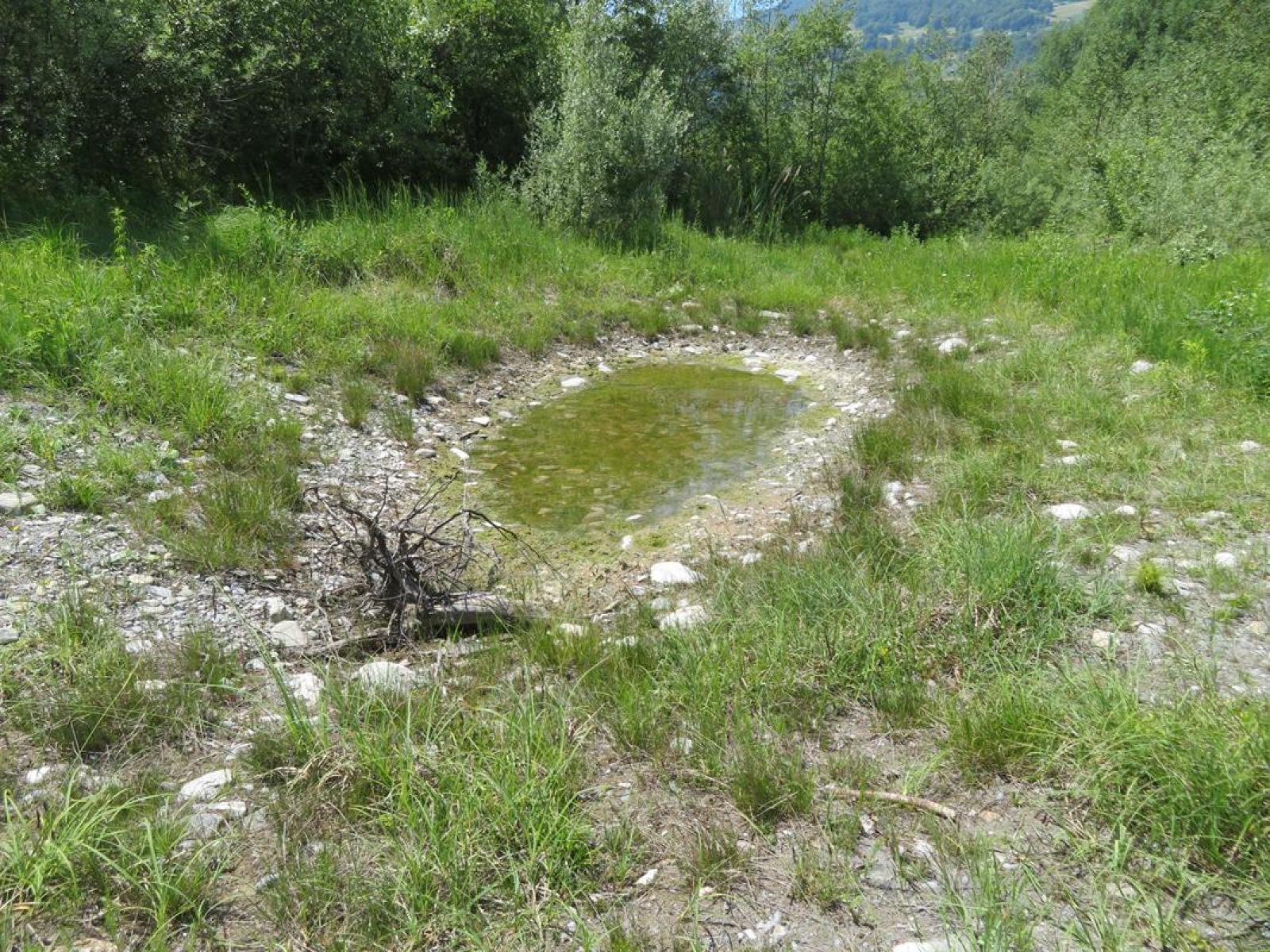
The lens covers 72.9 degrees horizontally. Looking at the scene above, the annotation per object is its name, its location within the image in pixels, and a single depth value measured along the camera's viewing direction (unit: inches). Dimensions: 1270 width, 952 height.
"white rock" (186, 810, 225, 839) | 96.6
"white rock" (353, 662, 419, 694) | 119.8
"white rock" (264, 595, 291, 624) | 147.5
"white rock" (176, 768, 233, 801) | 103.2
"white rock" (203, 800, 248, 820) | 100.3
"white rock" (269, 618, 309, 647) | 141.0
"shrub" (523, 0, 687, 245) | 409.7
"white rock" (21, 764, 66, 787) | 102.6
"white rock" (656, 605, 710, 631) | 141.2
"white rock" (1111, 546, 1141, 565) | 152.6
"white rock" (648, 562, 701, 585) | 168.9
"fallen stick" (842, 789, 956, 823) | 101.5
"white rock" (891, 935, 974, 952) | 82.4
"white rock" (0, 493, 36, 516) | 157.8
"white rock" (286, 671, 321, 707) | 123.1
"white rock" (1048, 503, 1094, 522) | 168.9
